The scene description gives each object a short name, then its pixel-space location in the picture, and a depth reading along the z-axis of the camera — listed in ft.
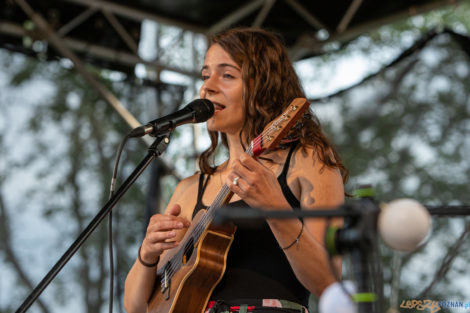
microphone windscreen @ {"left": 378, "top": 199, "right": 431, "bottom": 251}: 5.38
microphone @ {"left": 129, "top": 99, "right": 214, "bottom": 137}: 7.26
